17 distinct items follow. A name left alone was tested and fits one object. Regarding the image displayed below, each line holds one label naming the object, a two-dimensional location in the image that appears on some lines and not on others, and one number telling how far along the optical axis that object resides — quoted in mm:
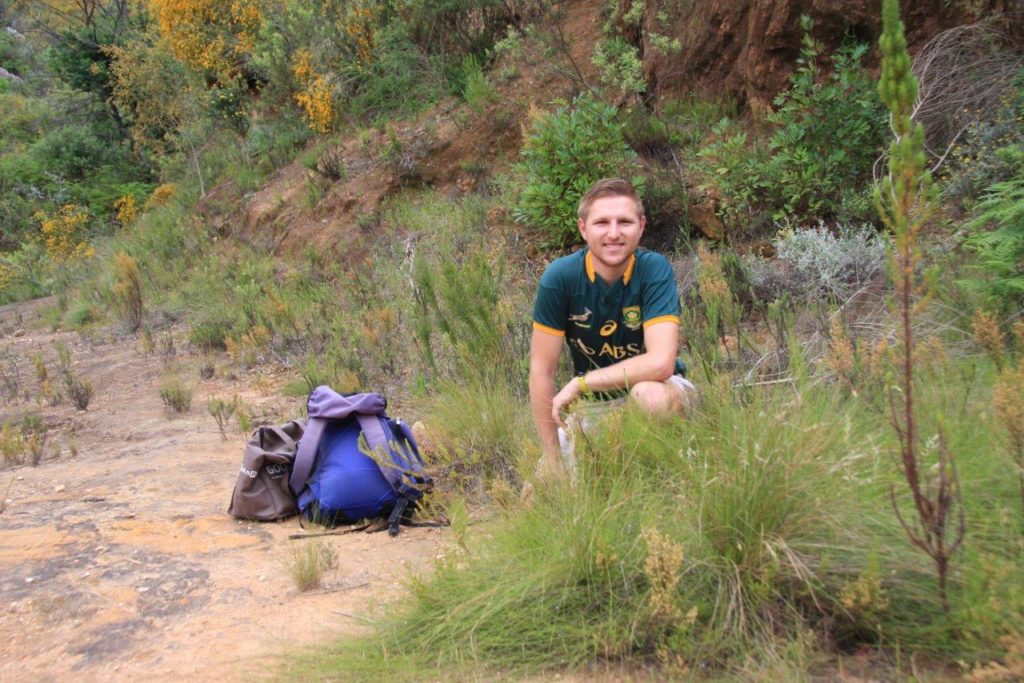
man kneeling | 3596
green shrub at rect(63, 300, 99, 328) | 12266
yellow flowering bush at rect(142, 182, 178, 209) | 17188
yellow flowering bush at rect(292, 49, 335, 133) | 13242
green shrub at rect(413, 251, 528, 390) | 4930
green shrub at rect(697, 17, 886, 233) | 6434
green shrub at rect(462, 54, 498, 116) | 10828
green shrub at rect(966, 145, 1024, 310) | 4086
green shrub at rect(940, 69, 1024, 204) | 5480
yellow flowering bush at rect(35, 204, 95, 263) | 17438
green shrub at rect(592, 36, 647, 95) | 8093
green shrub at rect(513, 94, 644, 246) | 7344
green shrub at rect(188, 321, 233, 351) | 9266
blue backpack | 4332
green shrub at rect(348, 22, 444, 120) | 12094
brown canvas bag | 4496
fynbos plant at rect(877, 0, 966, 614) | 1894
